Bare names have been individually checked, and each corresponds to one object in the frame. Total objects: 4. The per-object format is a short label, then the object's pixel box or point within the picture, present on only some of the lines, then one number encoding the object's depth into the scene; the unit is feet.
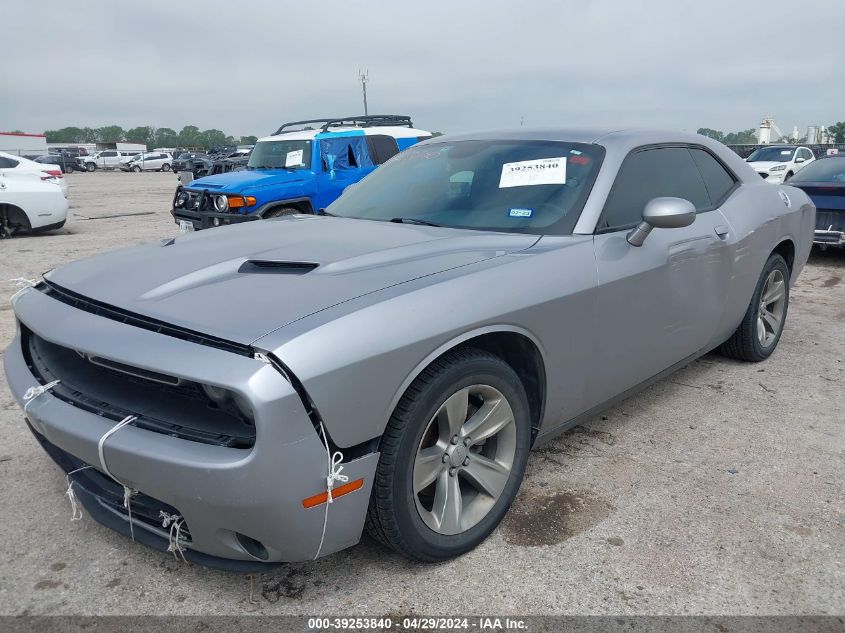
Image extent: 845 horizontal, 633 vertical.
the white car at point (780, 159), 54.13
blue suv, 27.25
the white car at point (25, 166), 39.54
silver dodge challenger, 6.10
